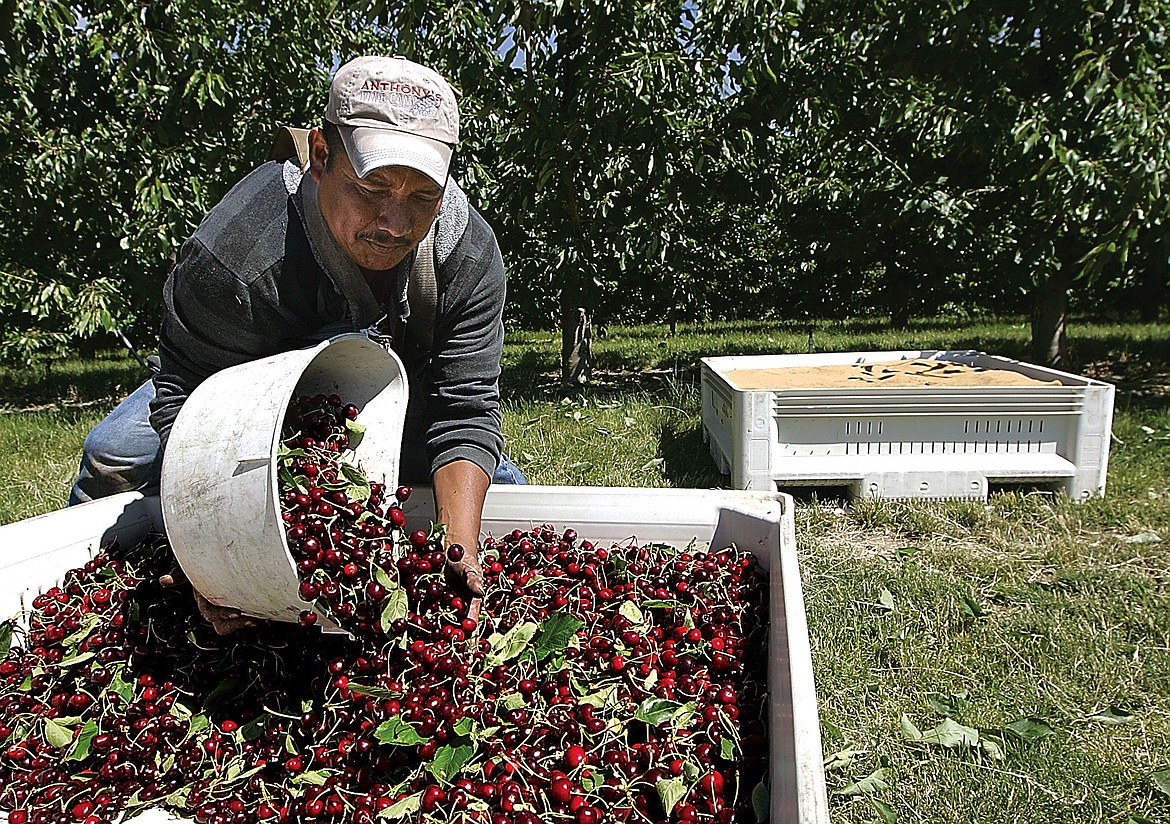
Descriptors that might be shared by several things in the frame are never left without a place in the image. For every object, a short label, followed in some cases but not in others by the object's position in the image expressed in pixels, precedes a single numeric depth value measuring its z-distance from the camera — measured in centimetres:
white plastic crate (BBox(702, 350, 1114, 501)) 356
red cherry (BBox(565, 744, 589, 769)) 128
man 140
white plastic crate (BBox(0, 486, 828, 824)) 135
